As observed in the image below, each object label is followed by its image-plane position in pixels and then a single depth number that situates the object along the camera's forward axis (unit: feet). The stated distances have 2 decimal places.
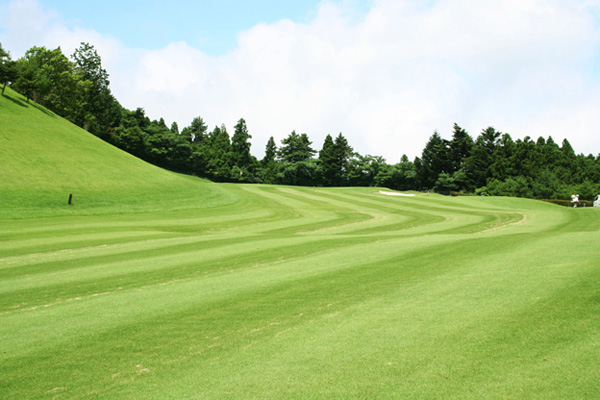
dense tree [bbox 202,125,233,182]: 325.01
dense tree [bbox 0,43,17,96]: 162.50
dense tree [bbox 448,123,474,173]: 301.22
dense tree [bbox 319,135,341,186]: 322.34
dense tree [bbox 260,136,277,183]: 326.03
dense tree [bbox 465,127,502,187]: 271.69
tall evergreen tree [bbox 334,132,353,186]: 326.85
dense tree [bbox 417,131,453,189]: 299.58
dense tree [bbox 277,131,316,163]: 331.36
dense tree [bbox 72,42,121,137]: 274.57
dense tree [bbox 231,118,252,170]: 364.50
